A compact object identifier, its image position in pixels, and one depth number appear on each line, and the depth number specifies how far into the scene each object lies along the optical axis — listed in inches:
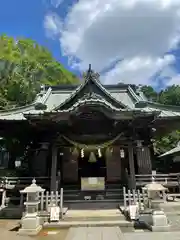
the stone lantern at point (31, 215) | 298.6
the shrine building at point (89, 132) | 423.5
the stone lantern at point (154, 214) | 298.0
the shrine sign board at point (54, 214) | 339.8
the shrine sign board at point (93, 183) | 458.9
